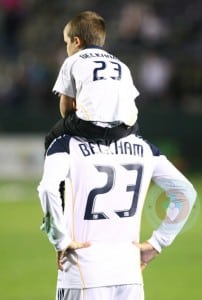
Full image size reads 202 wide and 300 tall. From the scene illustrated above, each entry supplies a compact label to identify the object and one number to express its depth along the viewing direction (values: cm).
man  1096
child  1085
